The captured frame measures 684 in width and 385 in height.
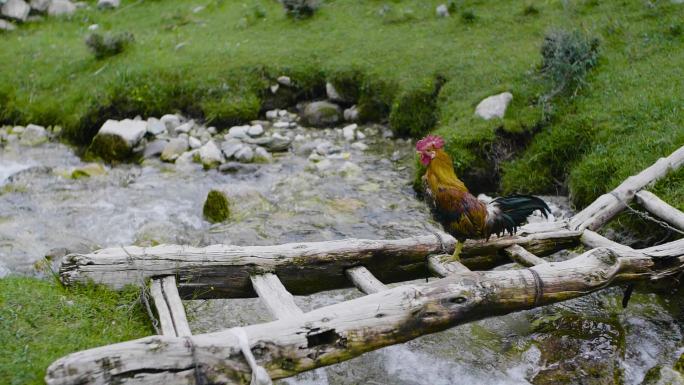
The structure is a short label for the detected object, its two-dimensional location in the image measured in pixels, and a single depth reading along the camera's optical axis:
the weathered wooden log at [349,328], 4.04
